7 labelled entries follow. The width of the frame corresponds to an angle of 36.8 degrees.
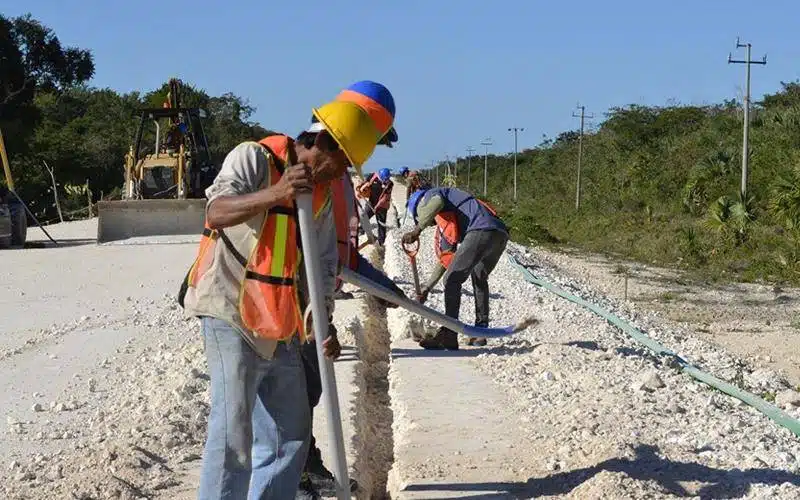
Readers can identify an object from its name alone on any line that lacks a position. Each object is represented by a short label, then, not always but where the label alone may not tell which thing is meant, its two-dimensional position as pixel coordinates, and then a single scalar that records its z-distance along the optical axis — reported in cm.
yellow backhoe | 2622
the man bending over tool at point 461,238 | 1063
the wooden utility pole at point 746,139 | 3192
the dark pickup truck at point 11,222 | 2527
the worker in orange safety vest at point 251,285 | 439
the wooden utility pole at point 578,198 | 5201
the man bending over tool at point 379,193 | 2267
